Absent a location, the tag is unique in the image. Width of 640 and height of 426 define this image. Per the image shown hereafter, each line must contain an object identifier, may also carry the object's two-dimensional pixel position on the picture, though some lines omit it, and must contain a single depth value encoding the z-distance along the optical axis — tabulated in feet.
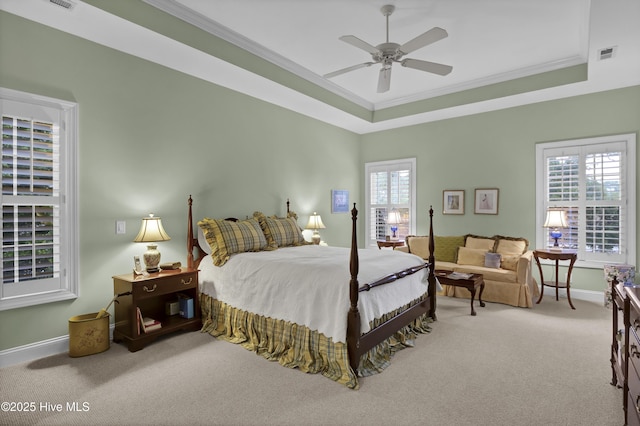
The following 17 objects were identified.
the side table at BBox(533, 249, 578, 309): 15.35
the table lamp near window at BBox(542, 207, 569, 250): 15.76
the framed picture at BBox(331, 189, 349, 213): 22.11
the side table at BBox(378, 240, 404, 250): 20.81
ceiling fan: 10.48
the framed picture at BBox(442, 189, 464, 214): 20.38
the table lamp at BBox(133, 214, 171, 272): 11.62
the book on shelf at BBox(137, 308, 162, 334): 10.96
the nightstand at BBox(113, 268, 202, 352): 10.69
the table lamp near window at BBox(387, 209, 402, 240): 21.81
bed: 9.16
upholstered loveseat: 15.62
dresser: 5.89
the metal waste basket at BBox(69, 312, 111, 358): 10.25
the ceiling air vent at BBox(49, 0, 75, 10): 9.30
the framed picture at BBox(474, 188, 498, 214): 19.17
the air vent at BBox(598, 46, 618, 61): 12.07
